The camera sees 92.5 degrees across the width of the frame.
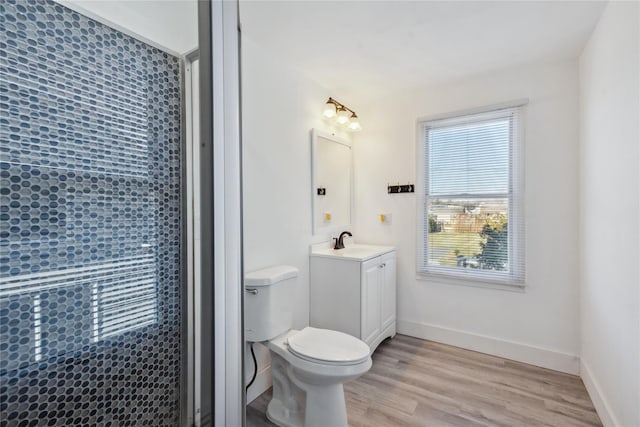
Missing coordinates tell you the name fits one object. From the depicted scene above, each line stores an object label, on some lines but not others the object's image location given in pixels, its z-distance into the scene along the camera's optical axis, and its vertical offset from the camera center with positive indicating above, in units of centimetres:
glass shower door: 60 -3
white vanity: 231 -66
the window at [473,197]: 248 +9
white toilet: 156 -78
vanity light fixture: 274 +88
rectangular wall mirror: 262 +25
